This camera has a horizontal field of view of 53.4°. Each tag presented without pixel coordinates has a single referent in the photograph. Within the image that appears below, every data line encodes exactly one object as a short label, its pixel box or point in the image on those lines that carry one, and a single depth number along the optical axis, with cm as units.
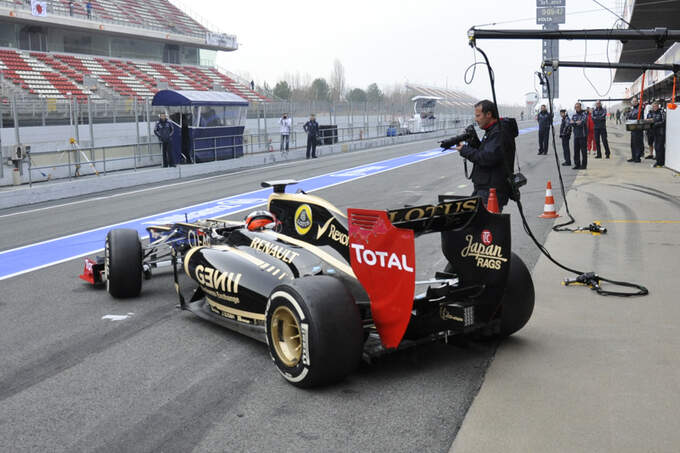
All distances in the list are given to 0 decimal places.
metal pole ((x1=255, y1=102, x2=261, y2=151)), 3128
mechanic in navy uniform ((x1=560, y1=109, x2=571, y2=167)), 2133
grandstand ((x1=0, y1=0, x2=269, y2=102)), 3812
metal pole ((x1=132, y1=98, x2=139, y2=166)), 2379
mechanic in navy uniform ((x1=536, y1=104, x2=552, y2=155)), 2511
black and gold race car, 425
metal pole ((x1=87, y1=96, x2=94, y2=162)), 2161
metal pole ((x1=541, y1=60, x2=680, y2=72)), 1308
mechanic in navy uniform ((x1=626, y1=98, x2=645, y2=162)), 2259
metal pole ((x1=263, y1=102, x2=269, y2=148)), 3148
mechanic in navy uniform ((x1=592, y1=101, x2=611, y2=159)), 2314
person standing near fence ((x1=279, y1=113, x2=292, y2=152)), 3080
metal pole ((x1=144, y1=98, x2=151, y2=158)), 2431
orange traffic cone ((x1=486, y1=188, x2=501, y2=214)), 677
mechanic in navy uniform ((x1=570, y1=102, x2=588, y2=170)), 2017
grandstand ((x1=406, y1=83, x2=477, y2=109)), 11032
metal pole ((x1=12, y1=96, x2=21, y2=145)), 1885
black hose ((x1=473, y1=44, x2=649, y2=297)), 652
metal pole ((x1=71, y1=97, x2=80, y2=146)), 2182
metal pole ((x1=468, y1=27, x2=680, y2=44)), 1089
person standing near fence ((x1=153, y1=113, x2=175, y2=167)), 2358
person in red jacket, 2600
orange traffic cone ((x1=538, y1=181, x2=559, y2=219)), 1177
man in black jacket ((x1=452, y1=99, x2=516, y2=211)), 697
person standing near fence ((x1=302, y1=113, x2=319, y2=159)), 3081
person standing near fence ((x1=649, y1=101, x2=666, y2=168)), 2069
